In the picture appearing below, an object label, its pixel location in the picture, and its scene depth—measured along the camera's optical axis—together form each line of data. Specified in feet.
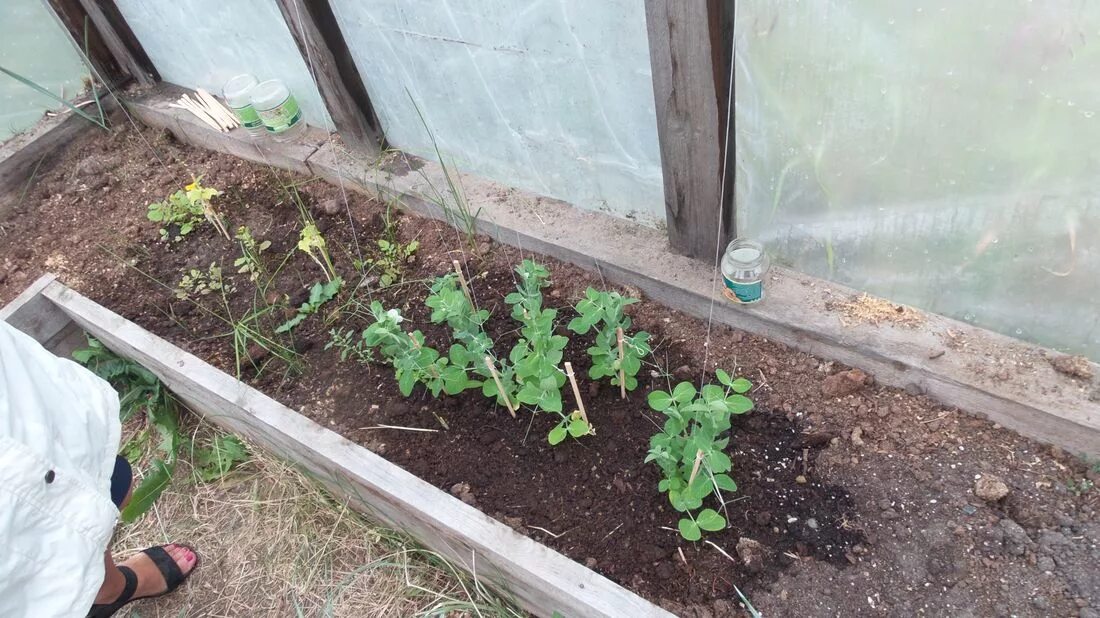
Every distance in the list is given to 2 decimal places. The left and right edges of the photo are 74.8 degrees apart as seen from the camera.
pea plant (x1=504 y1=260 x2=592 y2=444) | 5.34
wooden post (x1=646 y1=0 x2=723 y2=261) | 4.62
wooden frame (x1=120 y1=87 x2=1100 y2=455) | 4.95
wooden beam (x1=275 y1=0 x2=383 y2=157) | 6.98
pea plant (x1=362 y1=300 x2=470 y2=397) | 5.60
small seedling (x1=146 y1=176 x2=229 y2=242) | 8.48
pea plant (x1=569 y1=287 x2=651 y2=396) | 5.39
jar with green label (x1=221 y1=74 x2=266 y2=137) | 8.64
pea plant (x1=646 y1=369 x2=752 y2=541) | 4.69
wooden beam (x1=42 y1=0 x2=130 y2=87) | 9.61
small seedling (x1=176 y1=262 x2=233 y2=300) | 7.79
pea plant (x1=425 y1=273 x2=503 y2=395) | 5.61
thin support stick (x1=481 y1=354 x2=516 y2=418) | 5.30
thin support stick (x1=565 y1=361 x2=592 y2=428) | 4.77
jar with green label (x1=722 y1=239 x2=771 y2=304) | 5.65
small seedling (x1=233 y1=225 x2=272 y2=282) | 7.80
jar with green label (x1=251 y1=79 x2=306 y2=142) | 8.46
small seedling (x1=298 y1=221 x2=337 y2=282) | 7.04
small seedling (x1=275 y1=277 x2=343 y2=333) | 7.18
